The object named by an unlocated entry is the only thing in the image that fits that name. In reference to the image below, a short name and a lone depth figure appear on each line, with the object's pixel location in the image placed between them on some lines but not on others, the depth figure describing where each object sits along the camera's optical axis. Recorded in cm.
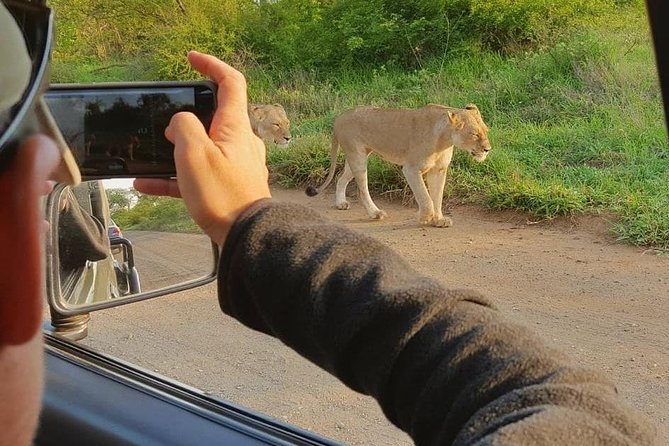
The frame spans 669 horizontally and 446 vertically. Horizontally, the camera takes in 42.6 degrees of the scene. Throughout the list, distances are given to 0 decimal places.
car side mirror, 129
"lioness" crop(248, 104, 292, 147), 606
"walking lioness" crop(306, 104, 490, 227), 536
